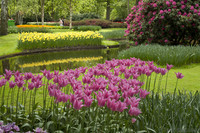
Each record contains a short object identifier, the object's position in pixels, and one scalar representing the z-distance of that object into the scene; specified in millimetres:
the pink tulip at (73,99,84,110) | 2508
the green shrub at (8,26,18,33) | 23969
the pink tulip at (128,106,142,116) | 2439
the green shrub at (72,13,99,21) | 44231
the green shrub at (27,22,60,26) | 40394
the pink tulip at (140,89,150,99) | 3045
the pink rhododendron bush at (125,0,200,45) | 12570
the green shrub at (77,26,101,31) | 30500
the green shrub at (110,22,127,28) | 39388
